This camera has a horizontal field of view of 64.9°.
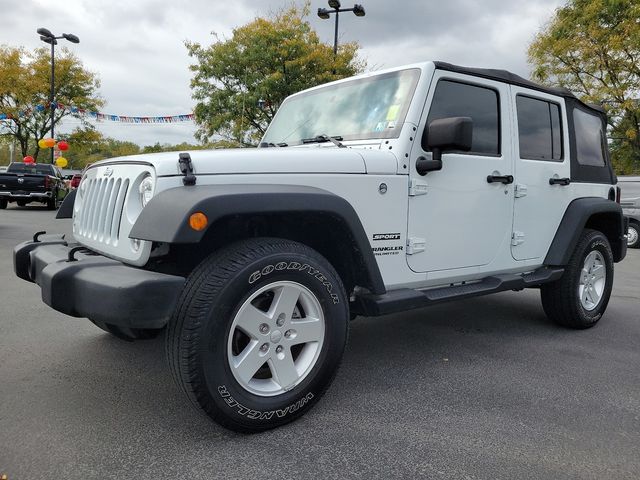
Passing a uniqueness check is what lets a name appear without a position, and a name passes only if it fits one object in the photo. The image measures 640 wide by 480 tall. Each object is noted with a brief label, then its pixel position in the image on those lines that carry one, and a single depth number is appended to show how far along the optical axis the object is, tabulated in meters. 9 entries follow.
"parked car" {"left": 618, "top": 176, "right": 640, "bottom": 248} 11.88
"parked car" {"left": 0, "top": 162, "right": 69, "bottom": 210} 16.87
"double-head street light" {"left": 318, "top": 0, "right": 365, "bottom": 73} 15.20
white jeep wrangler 2.13
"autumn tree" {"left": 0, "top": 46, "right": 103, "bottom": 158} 27.84
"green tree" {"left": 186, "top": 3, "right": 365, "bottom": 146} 17.69
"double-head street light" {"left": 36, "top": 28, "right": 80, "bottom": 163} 20.94
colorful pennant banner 27.33
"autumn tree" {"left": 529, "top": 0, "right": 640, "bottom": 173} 19.52
